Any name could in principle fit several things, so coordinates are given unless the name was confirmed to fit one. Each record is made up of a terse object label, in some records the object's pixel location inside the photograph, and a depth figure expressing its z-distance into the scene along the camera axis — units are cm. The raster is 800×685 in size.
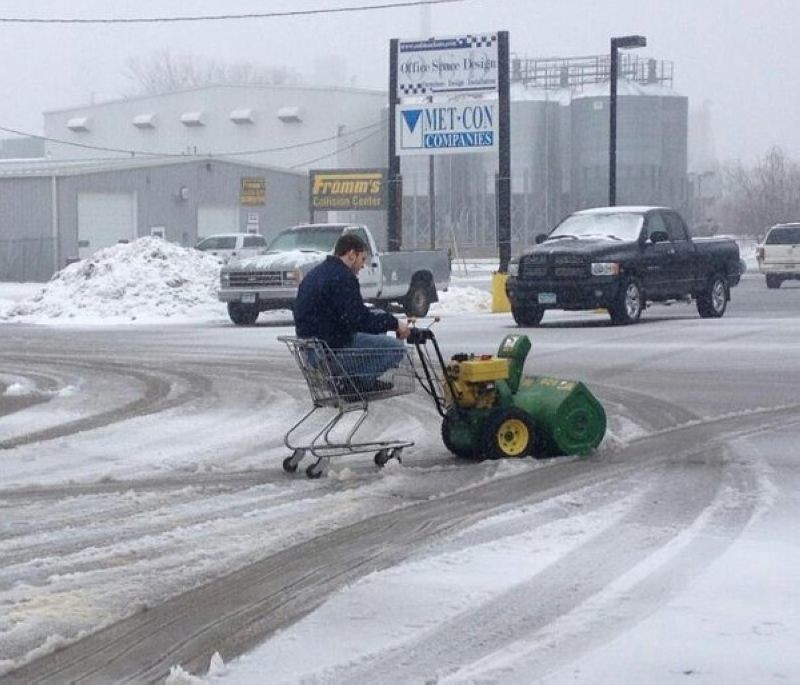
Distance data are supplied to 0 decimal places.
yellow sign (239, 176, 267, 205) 5919
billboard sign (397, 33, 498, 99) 3703
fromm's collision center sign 6475
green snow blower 1079
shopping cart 1032
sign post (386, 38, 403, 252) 3694
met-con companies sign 3722
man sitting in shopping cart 1038
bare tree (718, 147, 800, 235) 8862
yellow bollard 3250
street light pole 3775
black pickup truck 2541
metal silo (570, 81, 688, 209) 7562
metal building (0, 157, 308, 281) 5772
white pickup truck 2875
